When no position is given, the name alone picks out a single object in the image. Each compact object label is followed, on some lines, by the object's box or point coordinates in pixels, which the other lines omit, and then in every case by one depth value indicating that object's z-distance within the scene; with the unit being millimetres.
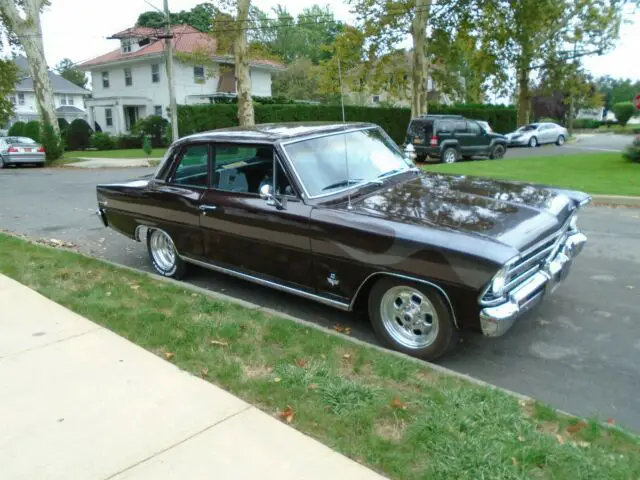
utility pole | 22469
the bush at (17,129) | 33228
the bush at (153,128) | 32719
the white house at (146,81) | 37094
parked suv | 21141
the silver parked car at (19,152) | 23703
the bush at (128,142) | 34031
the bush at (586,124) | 66875
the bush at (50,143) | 25344
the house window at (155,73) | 37219
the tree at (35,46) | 24938
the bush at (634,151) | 16406
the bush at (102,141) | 33969
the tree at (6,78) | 31219
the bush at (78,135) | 34156
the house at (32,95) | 60891
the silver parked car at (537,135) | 33156
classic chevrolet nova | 3842
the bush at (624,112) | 63906
